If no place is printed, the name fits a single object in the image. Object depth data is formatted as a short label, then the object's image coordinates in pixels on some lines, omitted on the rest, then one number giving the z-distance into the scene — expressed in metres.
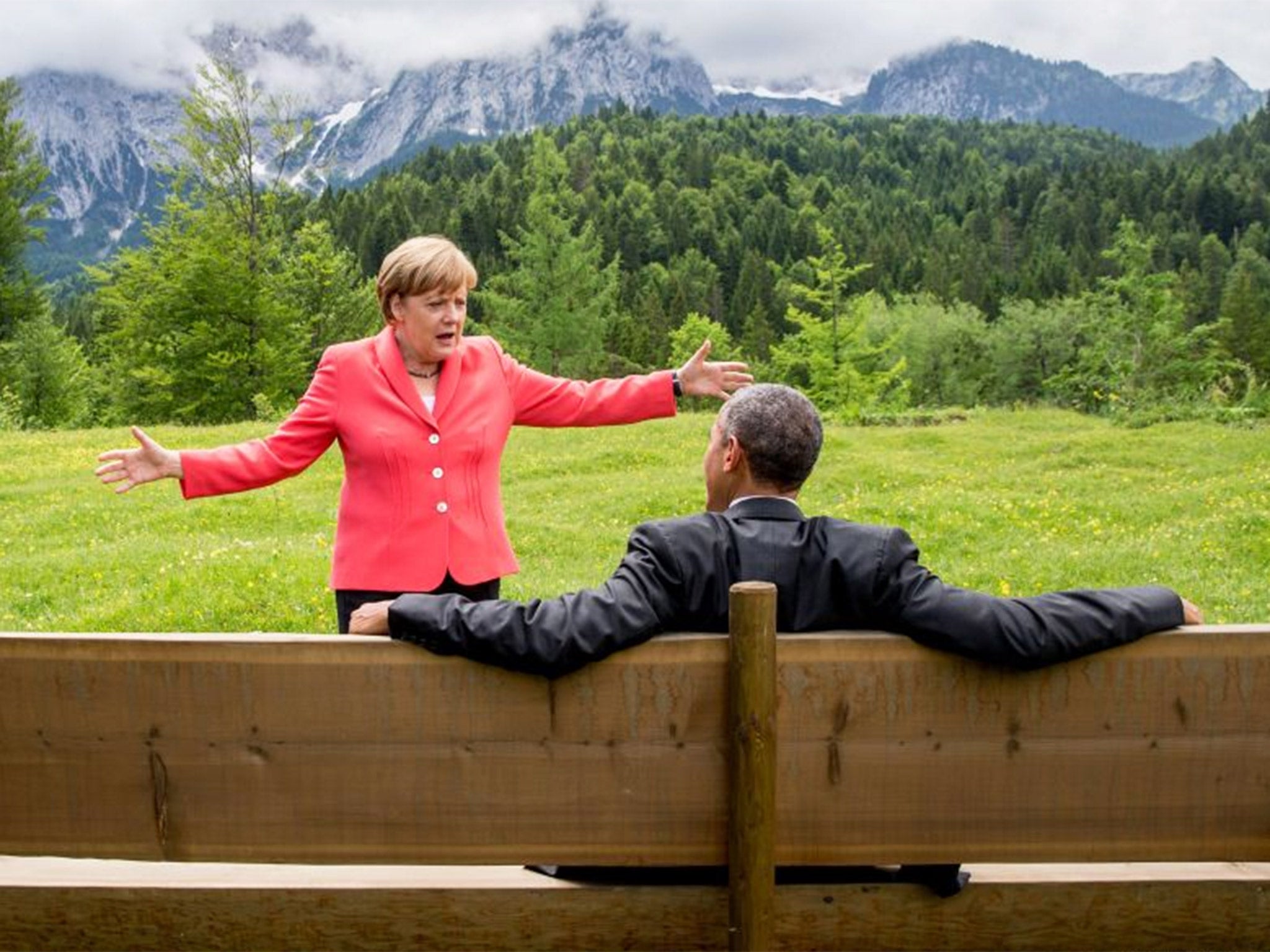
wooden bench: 2.76
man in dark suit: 2.71
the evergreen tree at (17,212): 54.72
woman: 4.50
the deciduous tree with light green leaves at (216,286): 44.38
